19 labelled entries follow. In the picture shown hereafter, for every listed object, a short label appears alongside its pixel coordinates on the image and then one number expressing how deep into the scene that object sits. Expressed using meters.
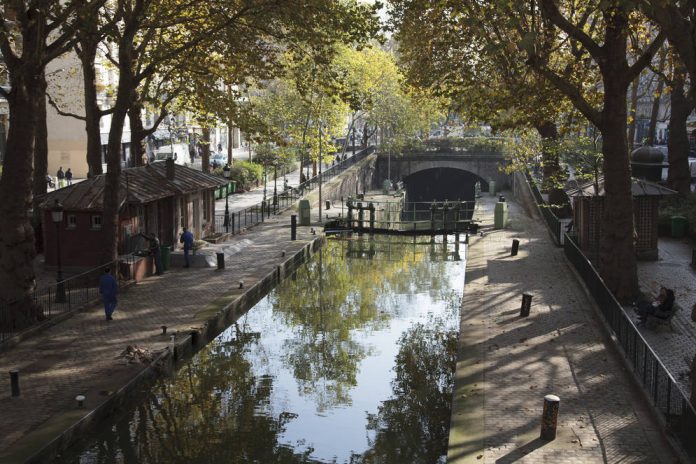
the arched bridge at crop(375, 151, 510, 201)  80.06
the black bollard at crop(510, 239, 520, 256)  35.16
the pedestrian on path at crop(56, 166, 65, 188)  55.03
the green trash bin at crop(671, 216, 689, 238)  38.09
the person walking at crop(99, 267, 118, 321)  22.17
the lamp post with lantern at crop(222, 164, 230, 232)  39.69
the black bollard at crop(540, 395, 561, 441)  14.12
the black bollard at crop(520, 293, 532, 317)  23.47
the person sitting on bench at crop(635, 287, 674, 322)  20.97
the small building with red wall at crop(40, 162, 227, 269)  28.86
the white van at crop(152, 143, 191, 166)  72.00
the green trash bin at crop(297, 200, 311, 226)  45.50
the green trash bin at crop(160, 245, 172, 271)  30.15
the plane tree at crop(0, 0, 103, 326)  20.78
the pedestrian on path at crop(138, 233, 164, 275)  29.28
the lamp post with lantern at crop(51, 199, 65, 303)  23.84
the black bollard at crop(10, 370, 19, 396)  16.27
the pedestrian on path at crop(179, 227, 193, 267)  30.84
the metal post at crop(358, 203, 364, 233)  47.14
